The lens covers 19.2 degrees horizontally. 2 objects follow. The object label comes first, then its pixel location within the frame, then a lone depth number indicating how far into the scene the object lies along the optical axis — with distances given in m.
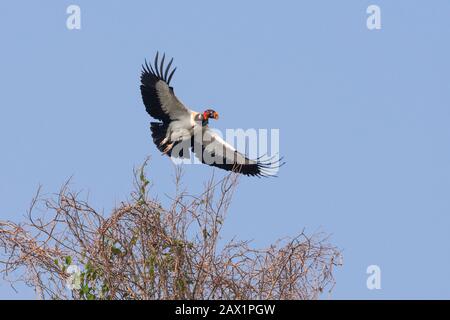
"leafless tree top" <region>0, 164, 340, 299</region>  12.16
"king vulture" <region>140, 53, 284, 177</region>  18.84
